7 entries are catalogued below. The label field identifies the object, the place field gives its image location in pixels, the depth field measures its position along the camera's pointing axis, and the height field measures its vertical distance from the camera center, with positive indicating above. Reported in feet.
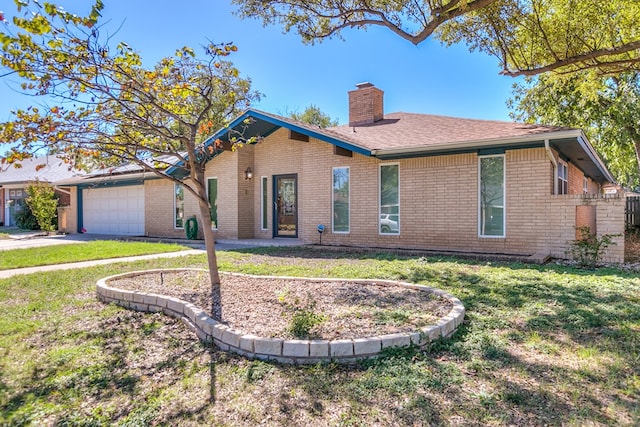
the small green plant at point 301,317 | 12.28 -3.63
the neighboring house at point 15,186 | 79.20 +5.27
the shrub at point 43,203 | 59.31 +1.35
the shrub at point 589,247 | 24.84 -2.54
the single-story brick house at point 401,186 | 28.89 +2.08
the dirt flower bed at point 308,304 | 12.75 -3.66
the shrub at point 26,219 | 69.41 -1.19
